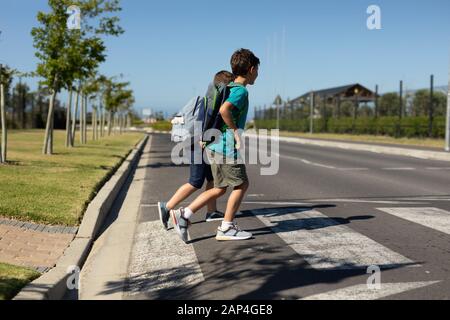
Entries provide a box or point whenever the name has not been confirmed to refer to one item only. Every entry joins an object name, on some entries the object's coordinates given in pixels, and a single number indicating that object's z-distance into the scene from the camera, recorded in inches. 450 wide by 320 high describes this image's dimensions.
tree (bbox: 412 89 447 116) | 1915.6
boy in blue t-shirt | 211.0
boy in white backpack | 237.9
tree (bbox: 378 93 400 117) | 2287.2
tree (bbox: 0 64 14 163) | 481.7
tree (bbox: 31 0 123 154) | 624.4
